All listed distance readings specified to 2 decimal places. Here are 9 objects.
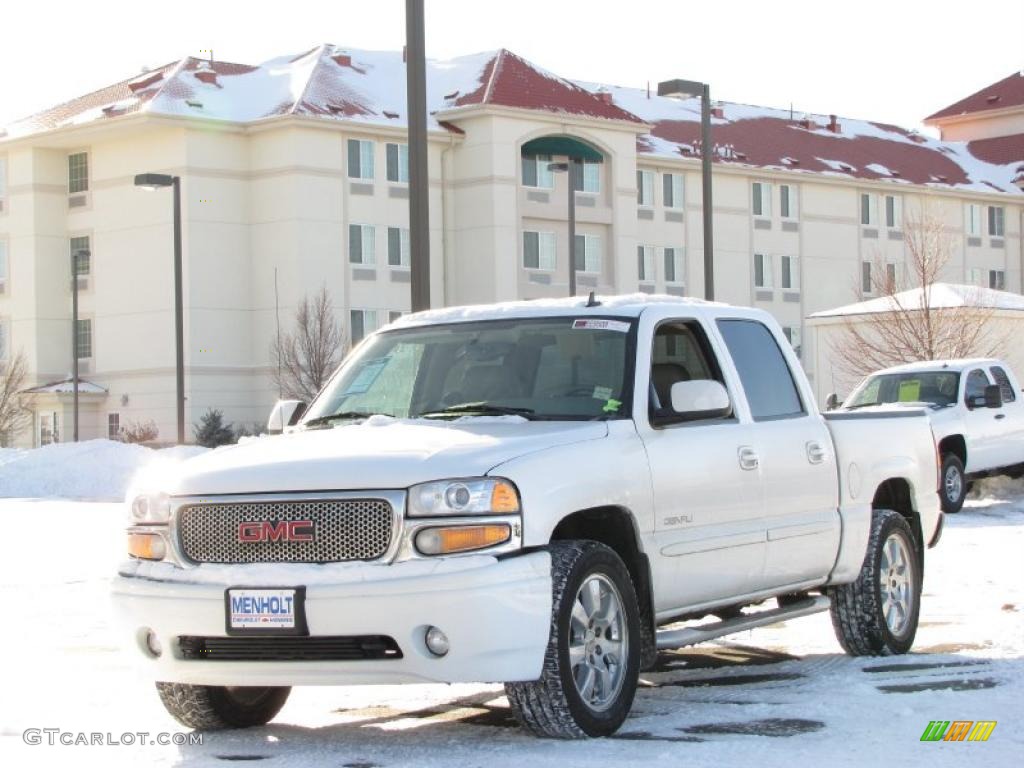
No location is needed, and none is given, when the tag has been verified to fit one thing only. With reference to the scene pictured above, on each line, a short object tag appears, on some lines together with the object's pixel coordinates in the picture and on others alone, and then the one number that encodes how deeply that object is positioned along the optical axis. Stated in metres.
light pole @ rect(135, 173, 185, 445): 36.91
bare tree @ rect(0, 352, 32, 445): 62.81
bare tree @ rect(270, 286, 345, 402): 65.56
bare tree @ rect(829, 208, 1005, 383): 37.66
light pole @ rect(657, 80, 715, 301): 25.48
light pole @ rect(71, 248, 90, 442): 51.74
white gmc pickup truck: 7.65
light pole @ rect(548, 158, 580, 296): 36.90
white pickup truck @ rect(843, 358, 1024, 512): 24.94
